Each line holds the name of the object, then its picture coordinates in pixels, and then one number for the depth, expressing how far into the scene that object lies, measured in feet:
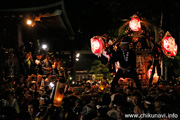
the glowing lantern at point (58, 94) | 23.62
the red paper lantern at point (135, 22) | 35.89
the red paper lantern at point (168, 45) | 31.48
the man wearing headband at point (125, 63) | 24.59
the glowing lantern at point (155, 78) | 38.70
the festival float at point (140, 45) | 33.50
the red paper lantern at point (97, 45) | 35.65
